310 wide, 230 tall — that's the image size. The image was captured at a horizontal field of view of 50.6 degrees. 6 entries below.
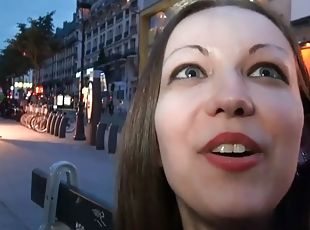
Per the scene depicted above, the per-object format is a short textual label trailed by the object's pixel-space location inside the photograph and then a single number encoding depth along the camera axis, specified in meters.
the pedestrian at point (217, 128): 0.68
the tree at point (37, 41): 21.42
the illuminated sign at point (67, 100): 20.86
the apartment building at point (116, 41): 35.28
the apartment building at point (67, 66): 52.46
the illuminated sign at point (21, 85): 31.00
